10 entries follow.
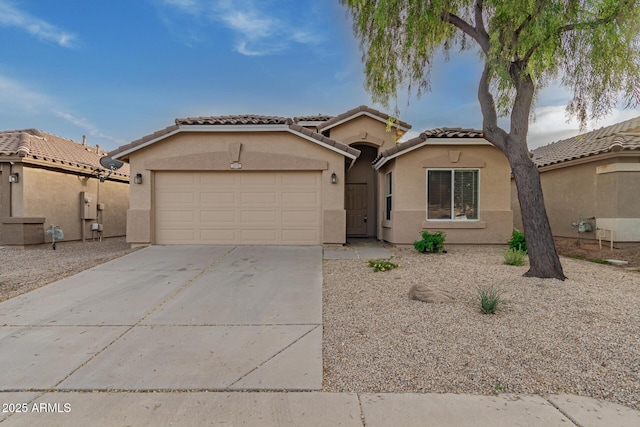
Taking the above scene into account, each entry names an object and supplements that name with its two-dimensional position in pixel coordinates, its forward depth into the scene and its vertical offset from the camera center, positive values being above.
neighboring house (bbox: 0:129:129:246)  11.76 +0.57
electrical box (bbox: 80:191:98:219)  14.35 -0.03
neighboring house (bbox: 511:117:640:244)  10.74 +0.95
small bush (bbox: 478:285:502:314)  4.80 -1.34
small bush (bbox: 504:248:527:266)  8.27 -1.18
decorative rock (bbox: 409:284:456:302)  5.39 -1.39
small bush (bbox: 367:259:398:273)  7.77 -1.34
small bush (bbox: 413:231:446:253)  9.98 -1.01
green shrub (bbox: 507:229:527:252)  9.64 -0.93
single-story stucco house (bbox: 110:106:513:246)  10.90 +0.73
